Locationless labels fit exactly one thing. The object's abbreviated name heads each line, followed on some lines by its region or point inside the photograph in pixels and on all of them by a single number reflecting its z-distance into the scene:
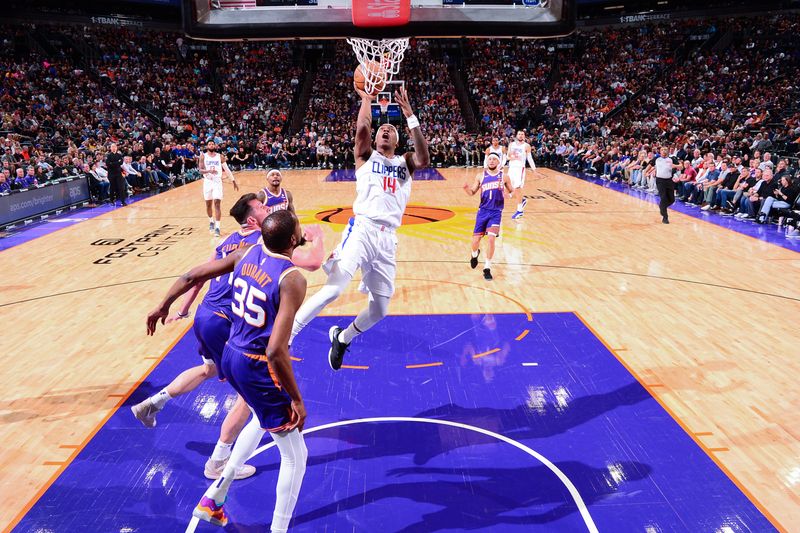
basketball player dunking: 5.36
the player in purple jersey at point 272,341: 3.18
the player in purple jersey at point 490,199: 9.01
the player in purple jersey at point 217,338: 4.16
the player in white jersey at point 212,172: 12.20
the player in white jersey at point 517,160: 15.04
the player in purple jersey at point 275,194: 8.01
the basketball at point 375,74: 7.18
